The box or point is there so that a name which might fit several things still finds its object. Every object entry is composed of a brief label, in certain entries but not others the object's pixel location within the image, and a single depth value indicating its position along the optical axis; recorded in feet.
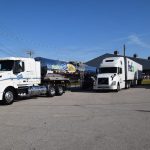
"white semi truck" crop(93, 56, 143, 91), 59.64
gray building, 173.69
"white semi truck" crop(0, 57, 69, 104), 37.73
